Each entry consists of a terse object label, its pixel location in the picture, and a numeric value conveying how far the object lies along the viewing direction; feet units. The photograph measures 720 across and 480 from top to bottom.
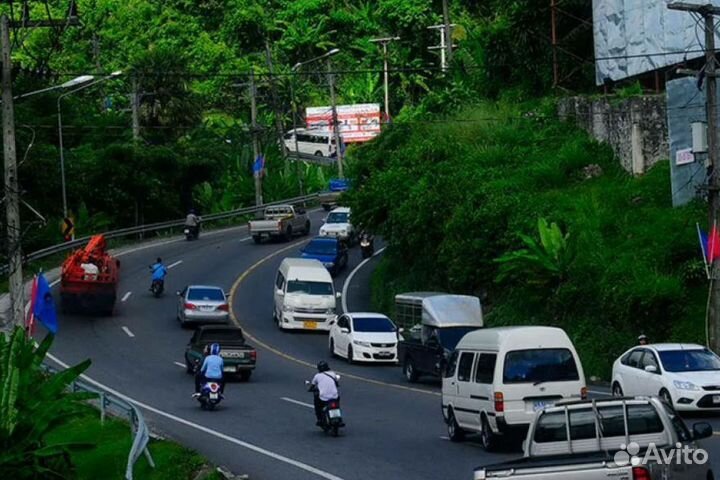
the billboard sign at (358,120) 381.60
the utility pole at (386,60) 352.08
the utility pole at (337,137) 317.22
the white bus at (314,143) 402.72
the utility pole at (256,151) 286.66
